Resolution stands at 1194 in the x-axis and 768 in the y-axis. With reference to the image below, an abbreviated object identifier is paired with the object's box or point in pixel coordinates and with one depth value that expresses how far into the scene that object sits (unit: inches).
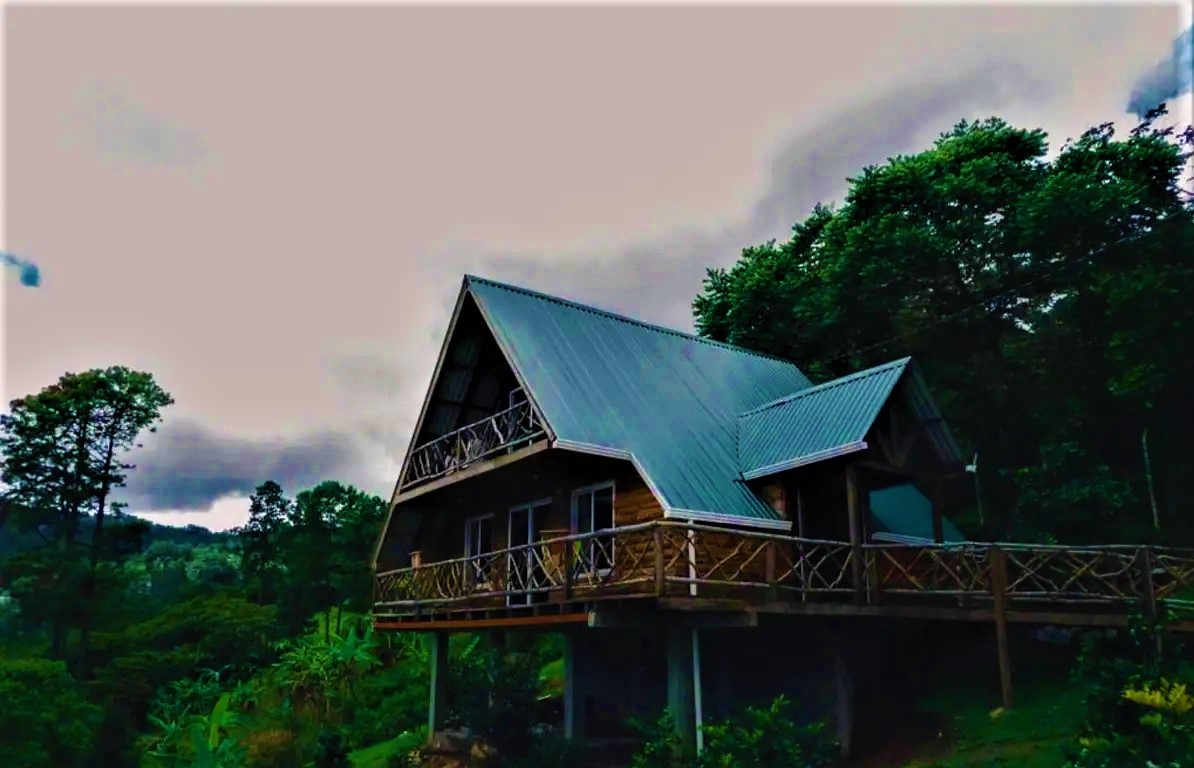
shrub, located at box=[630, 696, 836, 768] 488.1
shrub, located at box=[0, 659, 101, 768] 842.8
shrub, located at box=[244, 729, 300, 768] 829.2
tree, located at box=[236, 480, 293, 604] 2049.7
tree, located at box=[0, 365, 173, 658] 1455.5
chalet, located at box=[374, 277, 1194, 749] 581.0
